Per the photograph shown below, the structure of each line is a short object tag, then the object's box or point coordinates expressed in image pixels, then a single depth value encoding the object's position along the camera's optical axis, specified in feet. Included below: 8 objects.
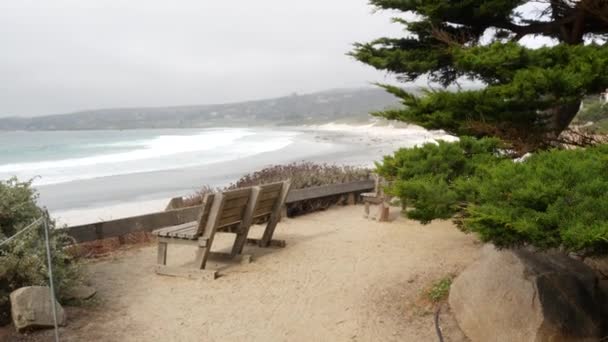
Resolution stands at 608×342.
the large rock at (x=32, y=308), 15.16
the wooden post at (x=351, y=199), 40.88
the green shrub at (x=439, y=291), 17.51
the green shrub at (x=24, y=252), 16.43
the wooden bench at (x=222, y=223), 21.74
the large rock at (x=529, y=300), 13.24
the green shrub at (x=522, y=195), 9.39
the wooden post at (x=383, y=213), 33.06
